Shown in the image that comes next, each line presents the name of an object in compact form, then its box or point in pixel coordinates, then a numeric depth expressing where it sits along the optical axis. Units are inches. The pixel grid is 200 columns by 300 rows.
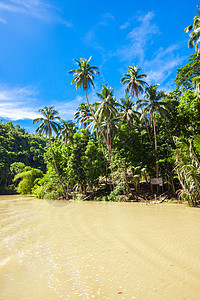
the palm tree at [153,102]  863.0
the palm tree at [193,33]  638.0
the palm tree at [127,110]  1028.0
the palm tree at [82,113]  1379.3
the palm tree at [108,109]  894.4
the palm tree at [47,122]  1057.5
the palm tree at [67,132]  1224.2
